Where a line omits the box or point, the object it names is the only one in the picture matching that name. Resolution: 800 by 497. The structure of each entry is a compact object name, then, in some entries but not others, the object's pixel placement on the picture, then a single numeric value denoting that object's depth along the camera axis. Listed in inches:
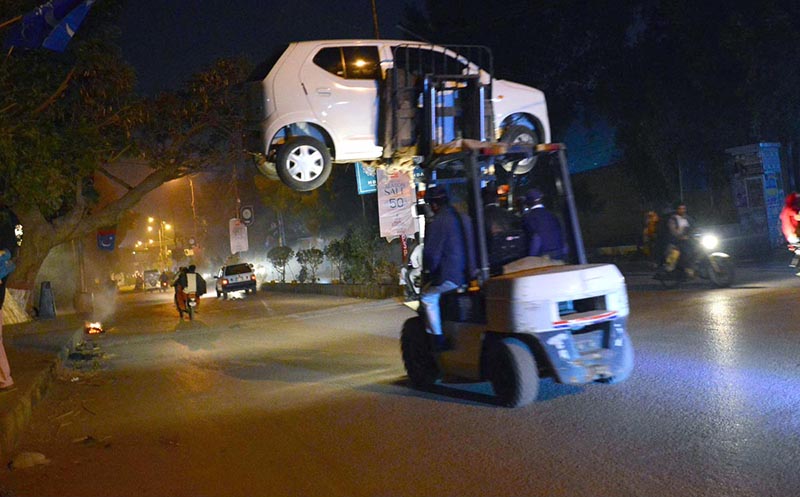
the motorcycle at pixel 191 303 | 833.5
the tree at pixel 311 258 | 1364.4
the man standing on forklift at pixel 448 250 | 298.8
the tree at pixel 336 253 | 1090.7
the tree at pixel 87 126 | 704.4
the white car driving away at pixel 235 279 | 1465.3
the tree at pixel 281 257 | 1635.1
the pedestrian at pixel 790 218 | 559.8
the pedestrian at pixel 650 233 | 651.1
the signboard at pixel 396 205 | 792.3
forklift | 267.4
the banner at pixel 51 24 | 469.4
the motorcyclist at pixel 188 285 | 834.2
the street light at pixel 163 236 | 3161.4
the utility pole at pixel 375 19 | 916.0
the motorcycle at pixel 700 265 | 580.4
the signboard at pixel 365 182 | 796.0
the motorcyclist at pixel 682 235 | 600.1
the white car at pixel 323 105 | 443.2
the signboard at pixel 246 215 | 1253.1
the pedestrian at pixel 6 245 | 390.6
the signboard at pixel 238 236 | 1397.6
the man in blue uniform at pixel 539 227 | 303.9
